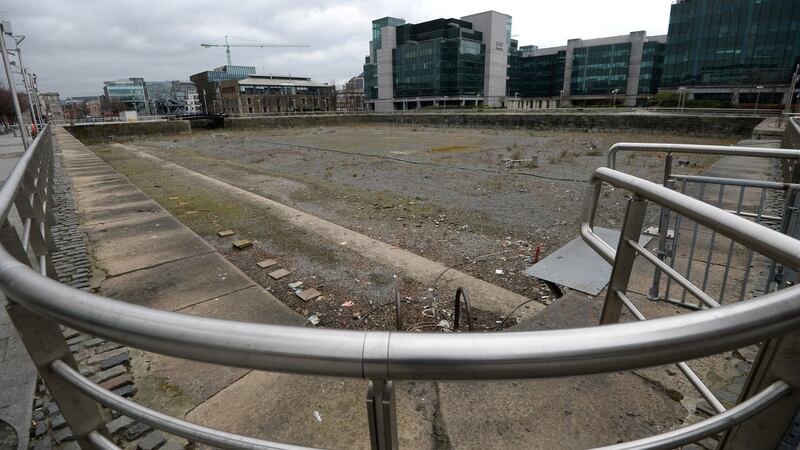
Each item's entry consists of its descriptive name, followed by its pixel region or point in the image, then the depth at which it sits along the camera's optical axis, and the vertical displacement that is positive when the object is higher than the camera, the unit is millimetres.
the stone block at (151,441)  2191 -1670
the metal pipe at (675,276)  1802 -728
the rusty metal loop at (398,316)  3359 -1549
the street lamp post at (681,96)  48547 +3491
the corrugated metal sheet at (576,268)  4394 -1716
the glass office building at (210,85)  110544 +11701
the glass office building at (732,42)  53844 +11027
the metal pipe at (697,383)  1714 -1181
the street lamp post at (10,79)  15047 +1956
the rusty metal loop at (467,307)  3296 -1517
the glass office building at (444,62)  84125 +13216
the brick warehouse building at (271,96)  97312 +7392
